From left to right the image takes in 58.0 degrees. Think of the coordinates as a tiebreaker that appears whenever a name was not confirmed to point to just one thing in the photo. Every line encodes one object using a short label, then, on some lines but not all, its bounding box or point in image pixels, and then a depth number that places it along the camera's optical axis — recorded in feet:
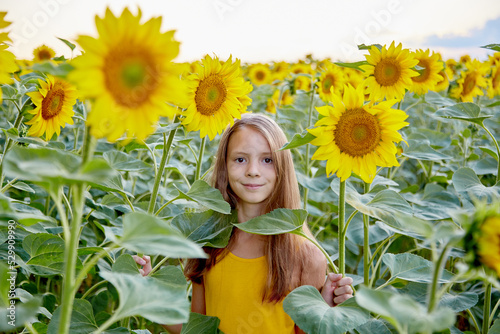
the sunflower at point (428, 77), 7.97
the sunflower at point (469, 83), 10.82
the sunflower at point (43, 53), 13.10
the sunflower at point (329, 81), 10.47
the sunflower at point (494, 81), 11.17
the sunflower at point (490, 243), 2.16
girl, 5.51
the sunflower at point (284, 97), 14.28
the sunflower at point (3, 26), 3.08
